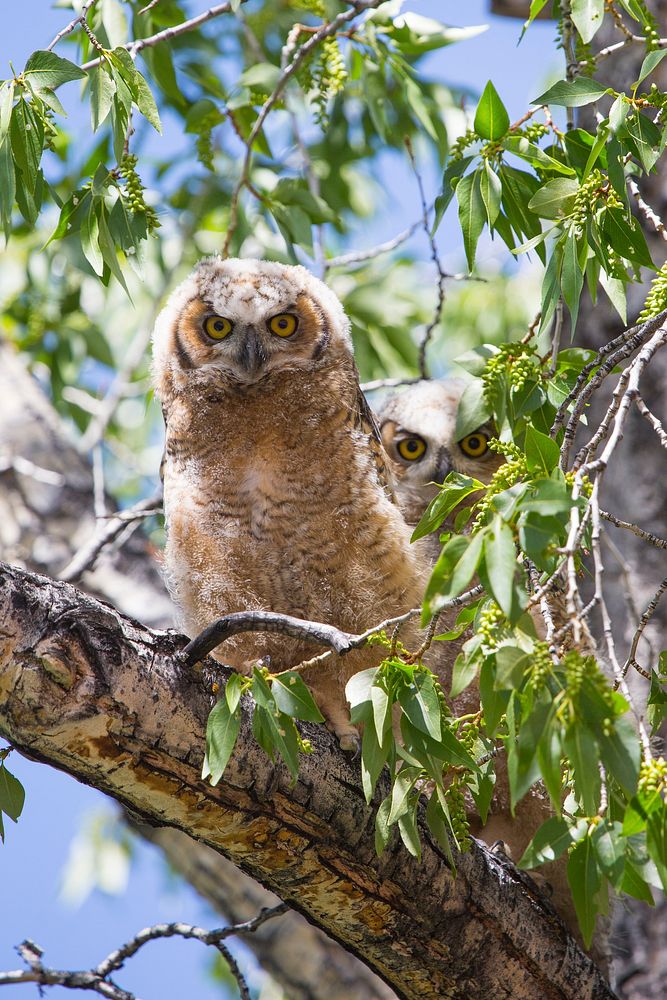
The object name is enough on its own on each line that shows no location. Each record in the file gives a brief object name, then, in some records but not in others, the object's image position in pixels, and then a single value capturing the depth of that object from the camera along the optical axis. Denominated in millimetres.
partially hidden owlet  9882
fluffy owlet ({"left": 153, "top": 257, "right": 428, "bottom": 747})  9840
